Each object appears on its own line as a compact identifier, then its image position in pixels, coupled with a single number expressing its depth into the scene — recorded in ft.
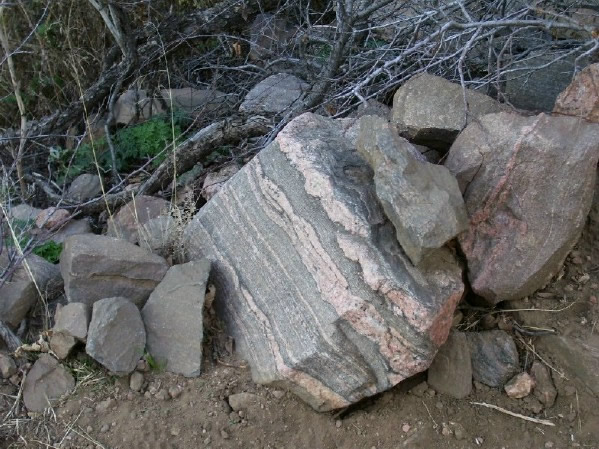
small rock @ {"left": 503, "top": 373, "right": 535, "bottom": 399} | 9.98
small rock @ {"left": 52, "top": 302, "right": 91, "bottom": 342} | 9.92
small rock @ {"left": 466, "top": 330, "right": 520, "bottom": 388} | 10.18
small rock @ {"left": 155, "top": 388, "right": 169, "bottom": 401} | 9.87
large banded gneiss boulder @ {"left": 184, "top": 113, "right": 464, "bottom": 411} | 8.97
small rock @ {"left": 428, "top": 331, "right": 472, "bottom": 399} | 10.08
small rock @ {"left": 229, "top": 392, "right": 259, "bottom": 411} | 9.77
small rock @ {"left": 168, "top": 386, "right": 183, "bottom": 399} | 9.90
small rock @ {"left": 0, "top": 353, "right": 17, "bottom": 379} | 10.32
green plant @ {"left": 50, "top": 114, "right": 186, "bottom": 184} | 15.37
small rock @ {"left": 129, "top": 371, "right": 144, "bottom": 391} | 9.96
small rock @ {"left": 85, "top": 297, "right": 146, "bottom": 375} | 9.80
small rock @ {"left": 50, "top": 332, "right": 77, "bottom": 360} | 10.00
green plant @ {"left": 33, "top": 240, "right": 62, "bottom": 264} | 12.58
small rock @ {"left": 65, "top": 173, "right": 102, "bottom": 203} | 15.20
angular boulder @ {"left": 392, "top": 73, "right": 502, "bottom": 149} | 10.92
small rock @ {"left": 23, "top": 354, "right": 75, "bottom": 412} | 10.00
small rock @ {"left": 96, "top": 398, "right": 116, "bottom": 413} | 9.80
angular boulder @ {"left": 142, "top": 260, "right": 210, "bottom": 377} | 10.12
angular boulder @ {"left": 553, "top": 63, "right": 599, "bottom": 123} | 9.95
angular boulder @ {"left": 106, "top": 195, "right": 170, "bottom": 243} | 12.76
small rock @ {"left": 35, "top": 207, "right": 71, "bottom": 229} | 13.74
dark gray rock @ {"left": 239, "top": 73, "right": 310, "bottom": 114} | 14.57
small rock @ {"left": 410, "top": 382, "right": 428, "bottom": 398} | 10.04
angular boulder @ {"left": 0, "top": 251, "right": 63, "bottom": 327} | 10.94
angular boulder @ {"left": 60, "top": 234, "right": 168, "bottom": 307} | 10.52
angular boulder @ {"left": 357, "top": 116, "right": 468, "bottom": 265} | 8.84
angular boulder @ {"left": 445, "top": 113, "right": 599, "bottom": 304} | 9.66
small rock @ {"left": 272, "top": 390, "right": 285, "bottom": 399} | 9.82
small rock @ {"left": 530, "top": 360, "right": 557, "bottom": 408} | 9.96
